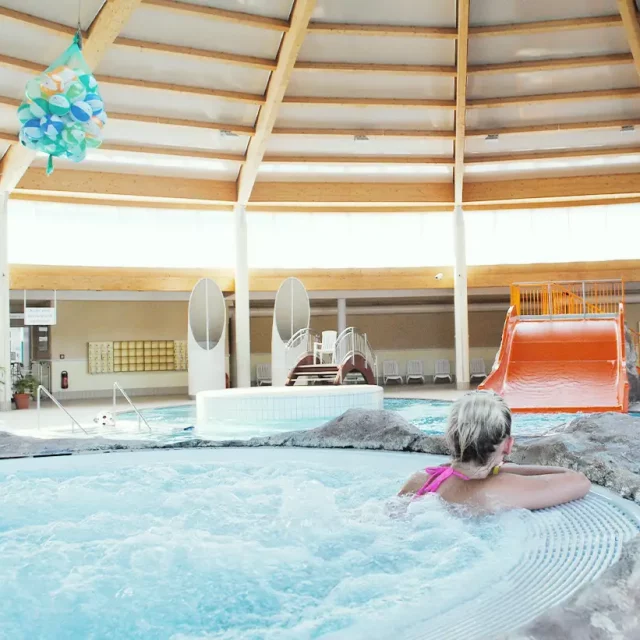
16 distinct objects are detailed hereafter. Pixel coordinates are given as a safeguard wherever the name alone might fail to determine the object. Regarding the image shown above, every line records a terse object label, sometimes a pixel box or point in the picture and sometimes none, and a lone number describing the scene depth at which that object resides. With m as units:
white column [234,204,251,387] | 16.42
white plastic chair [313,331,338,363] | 15.17
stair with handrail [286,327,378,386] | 13.70
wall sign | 15.27
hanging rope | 7.81
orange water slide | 9.97
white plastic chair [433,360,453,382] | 20.70
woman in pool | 2.99
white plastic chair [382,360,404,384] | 20.27
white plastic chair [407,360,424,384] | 20.89
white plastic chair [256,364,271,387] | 20.14
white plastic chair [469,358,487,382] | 20.72
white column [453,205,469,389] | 17.02
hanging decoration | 6.73
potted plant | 14.70
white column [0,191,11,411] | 14.08
